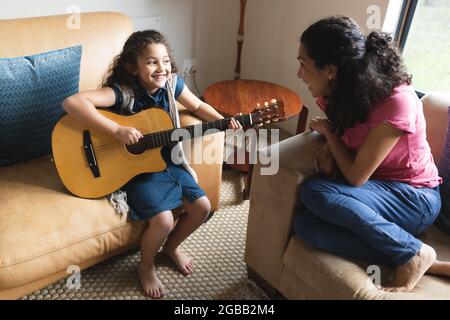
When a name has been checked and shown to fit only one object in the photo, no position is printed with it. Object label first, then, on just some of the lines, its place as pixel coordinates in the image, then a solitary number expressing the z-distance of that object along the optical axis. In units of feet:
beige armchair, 3.69
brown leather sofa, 3.84
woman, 3.77
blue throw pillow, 4.49
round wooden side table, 5.76
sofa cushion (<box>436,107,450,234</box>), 4.40
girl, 4.42
